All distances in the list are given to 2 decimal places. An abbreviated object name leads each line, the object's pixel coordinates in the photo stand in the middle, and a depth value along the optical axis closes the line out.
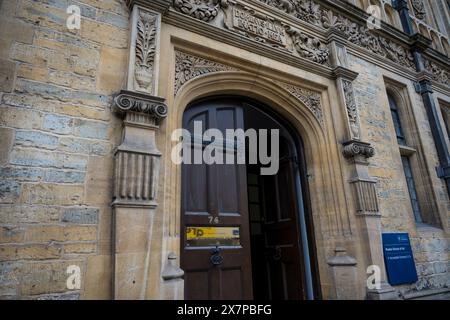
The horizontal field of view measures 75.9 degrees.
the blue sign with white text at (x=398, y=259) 3.47
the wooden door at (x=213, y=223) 2.68
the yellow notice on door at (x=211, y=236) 2.73
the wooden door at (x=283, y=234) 3.54
